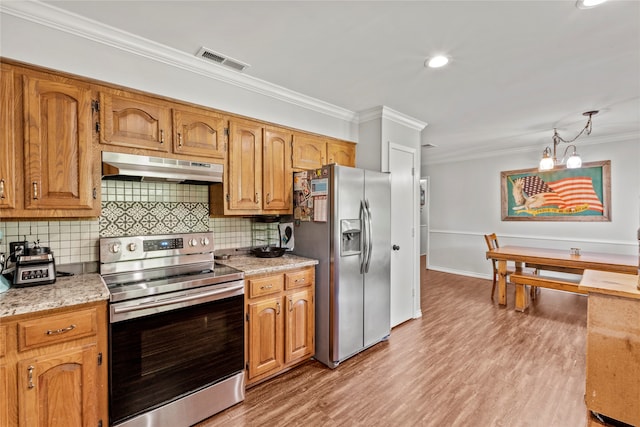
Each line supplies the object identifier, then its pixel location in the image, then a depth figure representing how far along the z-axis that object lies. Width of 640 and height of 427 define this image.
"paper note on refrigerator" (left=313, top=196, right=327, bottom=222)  2.68
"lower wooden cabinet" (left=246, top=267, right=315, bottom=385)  2.30
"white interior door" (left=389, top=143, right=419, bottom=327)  3.53
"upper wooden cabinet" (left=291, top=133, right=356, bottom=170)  3.06
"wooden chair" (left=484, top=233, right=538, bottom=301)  4.61
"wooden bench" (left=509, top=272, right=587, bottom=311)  3.79
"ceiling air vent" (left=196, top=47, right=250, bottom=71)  2.18
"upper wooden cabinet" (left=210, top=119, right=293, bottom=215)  2.55
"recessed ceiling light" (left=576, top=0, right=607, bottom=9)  1.64
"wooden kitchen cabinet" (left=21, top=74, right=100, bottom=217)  1.74
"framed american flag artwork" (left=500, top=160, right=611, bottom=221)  4.71
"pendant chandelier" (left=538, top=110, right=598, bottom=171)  3.57
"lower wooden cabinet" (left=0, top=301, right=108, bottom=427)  1.44
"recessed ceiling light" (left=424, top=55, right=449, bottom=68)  2.26
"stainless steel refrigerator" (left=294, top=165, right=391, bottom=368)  2.65
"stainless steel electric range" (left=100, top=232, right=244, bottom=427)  1.70
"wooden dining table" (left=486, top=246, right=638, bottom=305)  3.38
